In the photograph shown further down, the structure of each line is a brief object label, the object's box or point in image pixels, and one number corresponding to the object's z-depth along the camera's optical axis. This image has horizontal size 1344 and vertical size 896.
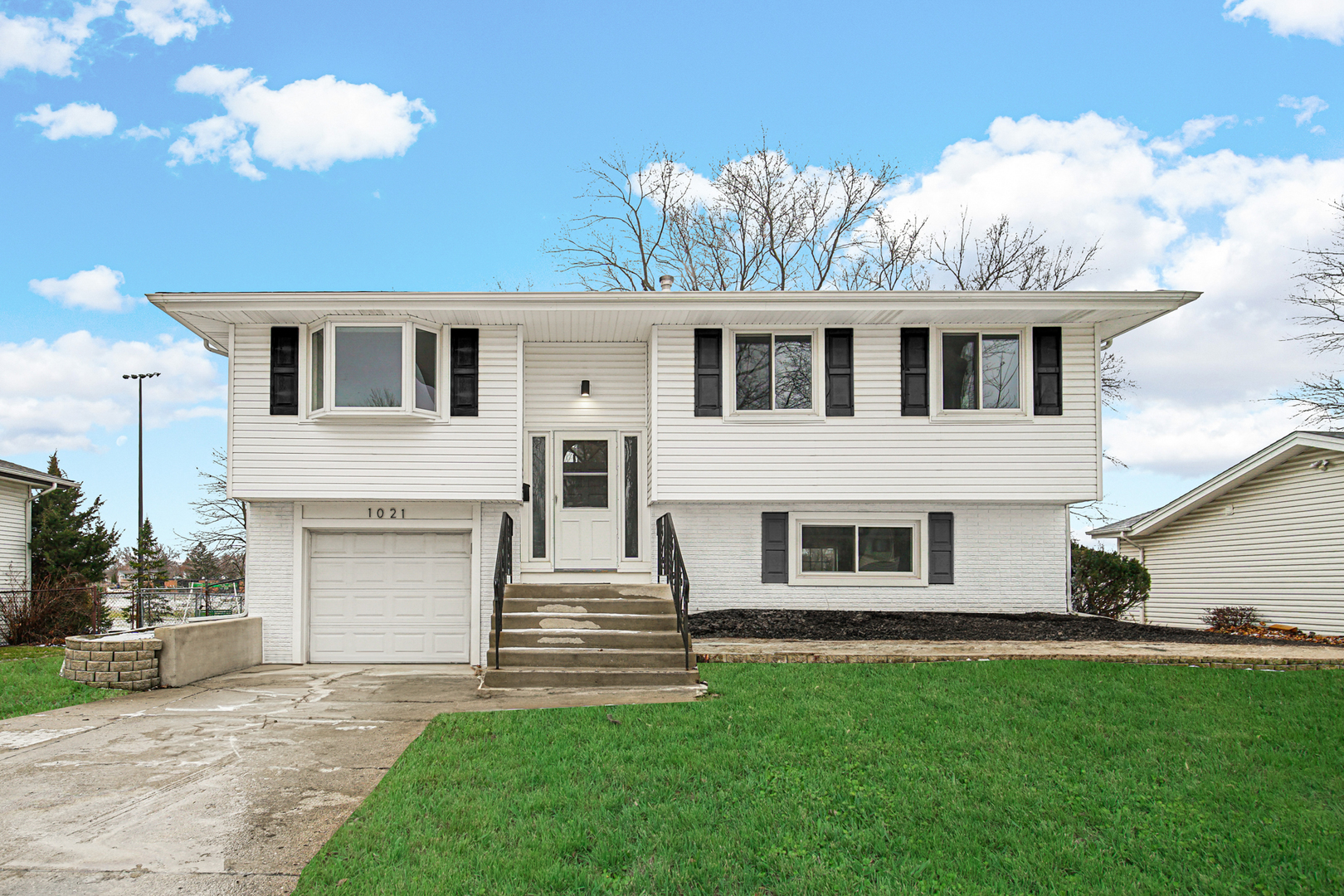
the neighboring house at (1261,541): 15.10
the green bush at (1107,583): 16.58
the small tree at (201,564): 30.39
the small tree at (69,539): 23.47
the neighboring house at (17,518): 20.25
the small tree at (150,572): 20.08
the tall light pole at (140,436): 29.94
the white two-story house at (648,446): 11.90
